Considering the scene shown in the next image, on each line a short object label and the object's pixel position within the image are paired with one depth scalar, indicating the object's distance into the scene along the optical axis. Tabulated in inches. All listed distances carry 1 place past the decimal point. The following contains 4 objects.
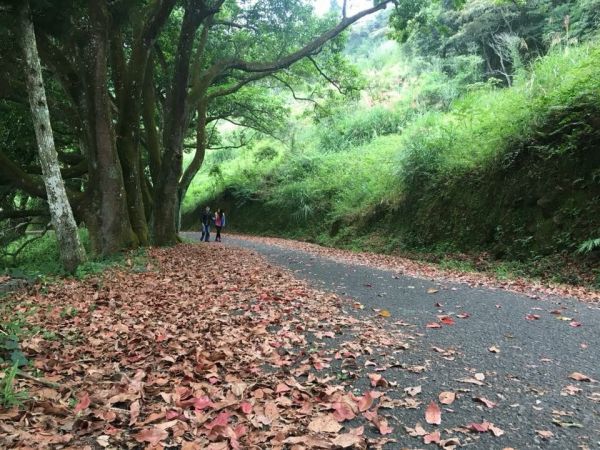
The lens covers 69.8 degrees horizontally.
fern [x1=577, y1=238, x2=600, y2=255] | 303.9
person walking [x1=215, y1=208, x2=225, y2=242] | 774.6
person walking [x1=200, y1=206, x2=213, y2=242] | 757.9
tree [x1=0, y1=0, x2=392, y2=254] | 384.8
